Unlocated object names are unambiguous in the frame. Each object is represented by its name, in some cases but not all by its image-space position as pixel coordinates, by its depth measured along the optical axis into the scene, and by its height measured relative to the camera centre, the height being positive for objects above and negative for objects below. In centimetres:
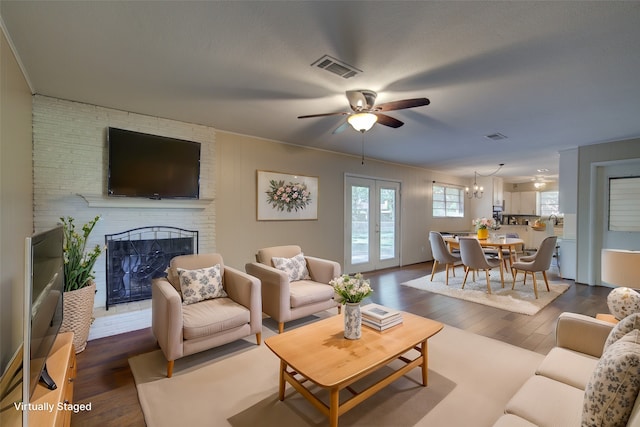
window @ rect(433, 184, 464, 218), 795 +27
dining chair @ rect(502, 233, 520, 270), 524 -85
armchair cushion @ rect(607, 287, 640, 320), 184 -59
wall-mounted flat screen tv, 322 +50
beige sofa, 107 -90
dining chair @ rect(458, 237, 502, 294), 457 -75
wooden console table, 131 -94
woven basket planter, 260 -98
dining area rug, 398 -130
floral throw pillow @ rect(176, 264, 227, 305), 275 -75
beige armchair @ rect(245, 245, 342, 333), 303 -91
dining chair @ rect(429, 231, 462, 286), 523 -78
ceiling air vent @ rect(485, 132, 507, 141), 416 +111
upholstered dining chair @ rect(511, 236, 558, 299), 445 -76
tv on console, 114 -47
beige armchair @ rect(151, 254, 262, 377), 228 -93
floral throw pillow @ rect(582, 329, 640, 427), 105 -67
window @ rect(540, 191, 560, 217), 980 +28
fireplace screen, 330 -59
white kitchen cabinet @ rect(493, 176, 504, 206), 882 +62
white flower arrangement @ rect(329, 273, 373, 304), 208 -58
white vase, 207 -81
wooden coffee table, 163 -93
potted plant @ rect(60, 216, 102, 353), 262 -77
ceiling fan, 250 +89
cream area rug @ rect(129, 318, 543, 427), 184 -134
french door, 583 -31
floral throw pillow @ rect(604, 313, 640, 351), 140 -58
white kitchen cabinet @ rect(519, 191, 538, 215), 982 +28
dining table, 479 -57
